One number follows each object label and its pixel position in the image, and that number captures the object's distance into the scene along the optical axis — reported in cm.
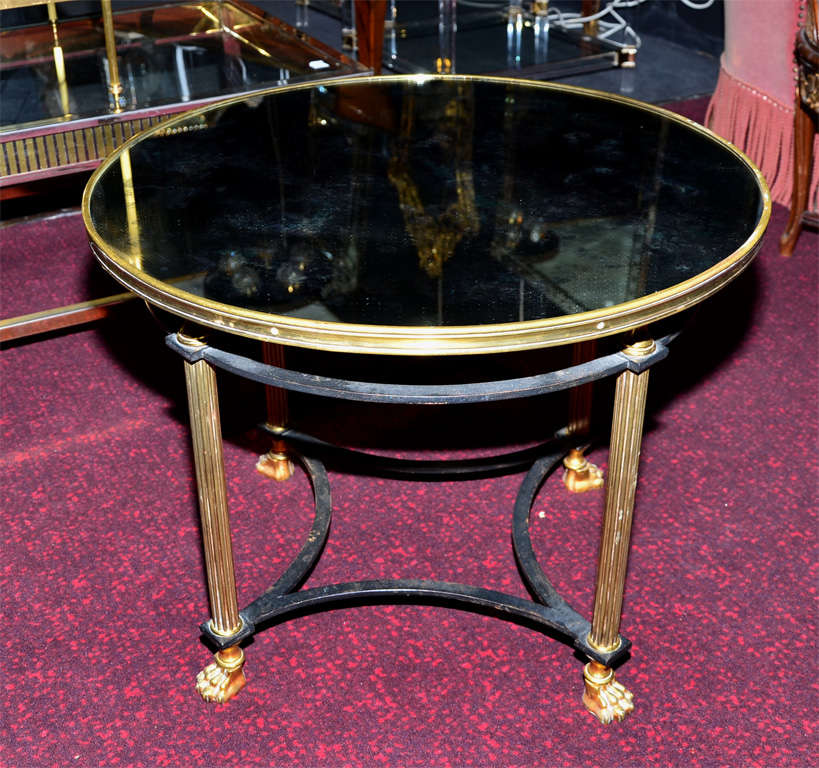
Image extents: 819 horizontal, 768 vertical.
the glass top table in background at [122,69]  246
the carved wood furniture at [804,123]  282
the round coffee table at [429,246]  138
